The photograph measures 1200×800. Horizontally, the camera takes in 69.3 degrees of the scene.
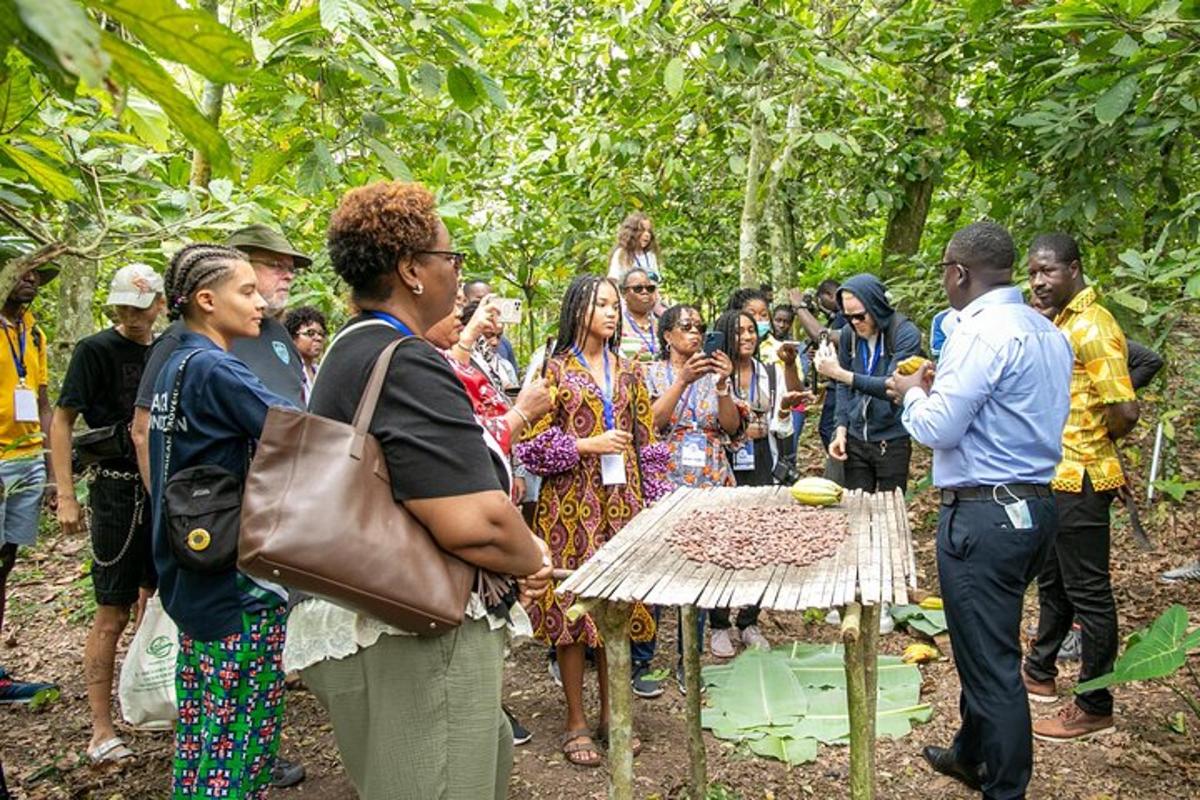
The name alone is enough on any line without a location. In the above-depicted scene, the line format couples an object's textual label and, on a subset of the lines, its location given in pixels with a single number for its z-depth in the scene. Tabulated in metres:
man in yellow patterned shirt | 3.72
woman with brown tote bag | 1.73
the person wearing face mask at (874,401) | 4.93
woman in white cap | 3.56
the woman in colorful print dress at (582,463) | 3.63
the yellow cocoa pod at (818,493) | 3.39
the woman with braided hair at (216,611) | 2.43
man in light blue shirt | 2.96
